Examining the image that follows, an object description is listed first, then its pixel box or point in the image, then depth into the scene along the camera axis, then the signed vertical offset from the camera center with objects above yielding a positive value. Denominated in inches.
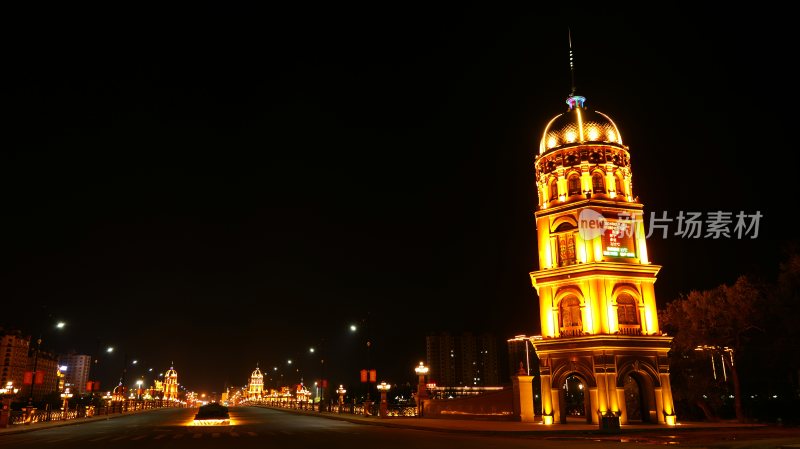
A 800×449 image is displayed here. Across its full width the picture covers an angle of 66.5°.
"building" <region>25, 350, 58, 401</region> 6588.6 -119.2
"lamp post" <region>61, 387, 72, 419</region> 2429.6 -83.2
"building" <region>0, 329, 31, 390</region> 6806.1 +262.0
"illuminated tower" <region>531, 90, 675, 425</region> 1626.5 +228.3
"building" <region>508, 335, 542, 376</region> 3718.0 +76.0
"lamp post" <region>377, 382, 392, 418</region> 2146.7 -113.8
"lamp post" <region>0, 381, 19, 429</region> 1732.3 -88.1
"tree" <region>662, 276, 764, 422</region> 1721.2 +121.0
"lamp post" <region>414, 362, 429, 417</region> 2098.9 -66.9
